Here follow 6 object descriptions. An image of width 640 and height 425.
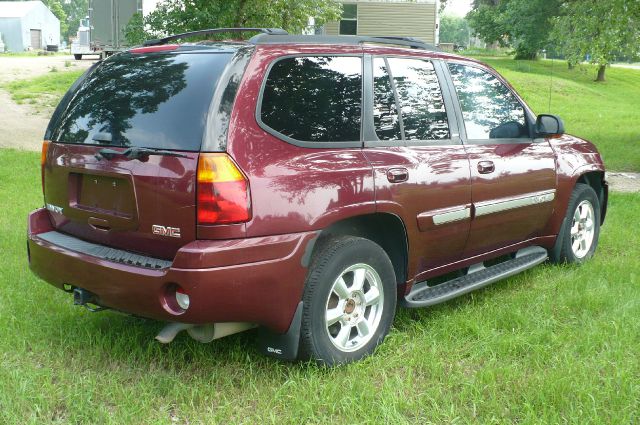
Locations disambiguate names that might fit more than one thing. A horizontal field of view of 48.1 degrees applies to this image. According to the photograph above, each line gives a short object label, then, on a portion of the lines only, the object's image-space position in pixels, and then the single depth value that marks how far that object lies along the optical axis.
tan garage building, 33.56
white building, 63.86
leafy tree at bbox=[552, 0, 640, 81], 13.61
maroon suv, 3.46
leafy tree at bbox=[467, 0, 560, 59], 40.06
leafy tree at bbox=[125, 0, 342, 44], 11.99
